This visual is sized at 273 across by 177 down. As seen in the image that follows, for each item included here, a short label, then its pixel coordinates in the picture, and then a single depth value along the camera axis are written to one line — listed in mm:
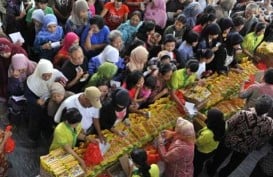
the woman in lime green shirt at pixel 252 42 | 7332
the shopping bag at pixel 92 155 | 4738
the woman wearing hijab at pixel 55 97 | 5125
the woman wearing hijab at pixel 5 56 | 5605
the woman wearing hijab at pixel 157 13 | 7426
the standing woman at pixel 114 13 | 7211
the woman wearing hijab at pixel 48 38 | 6176
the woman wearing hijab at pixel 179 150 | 4809
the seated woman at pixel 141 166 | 4461
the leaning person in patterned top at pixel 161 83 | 5715
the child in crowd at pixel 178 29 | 6828
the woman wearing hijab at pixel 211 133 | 5098
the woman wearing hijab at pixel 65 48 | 5941
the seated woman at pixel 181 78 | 5777
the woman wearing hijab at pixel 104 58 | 5863
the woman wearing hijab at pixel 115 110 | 4867
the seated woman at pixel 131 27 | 6809
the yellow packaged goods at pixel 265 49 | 7270
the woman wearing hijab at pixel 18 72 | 5469
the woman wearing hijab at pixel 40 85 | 5270
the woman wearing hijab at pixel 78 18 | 6395
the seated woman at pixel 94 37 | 6334
